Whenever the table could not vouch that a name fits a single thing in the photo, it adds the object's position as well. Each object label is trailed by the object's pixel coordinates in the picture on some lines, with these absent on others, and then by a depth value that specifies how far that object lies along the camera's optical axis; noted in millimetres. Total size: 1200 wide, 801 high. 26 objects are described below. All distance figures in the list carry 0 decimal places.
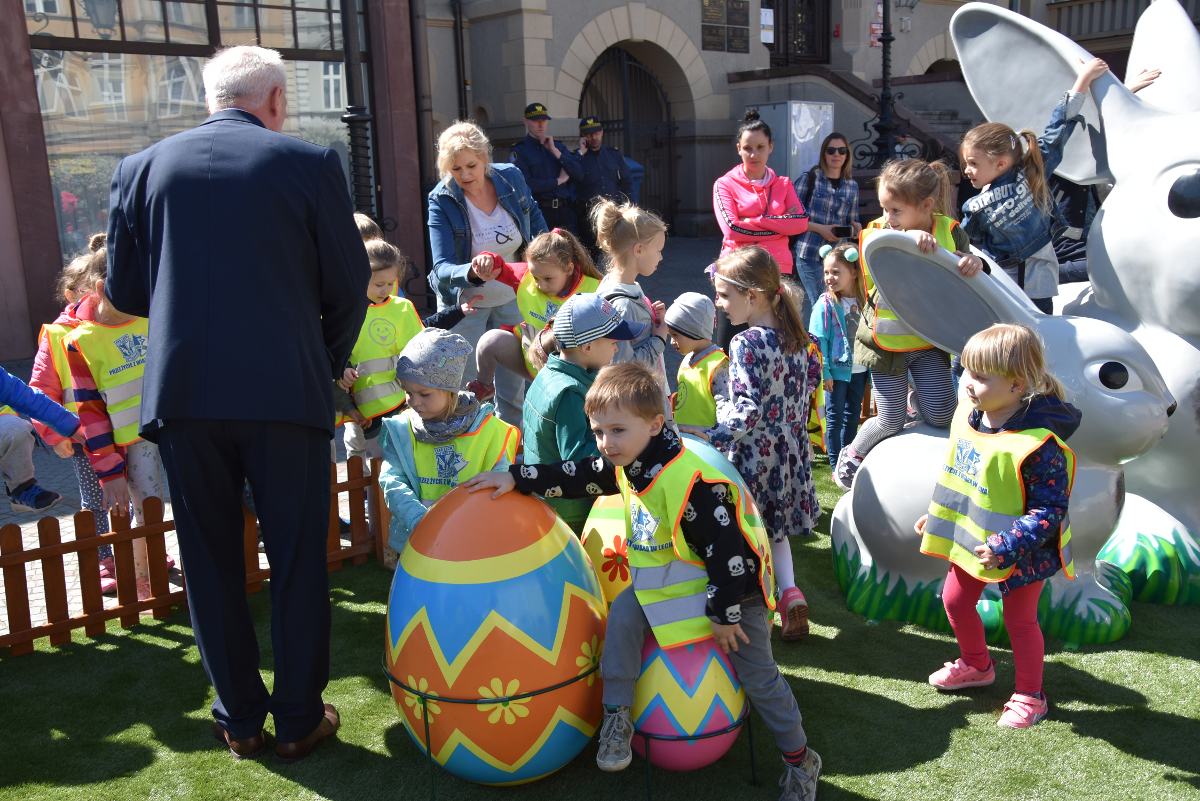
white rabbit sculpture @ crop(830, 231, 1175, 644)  3621
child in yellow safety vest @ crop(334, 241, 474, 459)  4672
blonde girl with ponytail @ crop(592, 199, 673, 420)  4008
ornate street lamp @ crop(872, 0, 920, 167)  13448
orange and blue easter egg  2676
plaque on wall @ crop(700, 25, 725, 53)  17078
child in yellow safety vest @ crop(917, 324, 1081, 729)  2971
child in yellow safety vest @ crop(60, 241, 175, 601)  4137
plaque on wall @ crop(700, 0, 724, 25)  16938
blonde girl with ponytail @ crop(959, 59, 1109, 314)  4621
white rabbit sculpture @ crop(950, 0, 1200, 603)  3852
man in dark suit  2711
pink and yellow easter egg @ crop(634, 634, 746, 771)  2768
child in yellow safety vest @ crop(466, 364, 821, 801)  2629
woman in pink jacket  6875
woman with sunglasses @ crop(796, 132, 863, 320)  7652
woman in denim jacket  5301
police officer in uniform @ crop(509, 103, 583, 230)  9477
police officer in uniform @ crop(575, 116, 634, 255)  10195
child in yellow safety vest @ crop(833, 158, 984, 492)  4410
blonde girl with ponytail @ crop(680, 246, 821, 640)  3732
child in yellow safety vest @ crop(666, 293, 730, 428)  4062
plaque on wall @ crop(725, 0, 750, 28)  17344
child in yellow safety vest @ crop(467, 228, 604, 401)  4652
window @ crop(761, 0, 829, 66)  19938
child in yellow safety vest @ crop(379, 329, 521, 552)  3285
